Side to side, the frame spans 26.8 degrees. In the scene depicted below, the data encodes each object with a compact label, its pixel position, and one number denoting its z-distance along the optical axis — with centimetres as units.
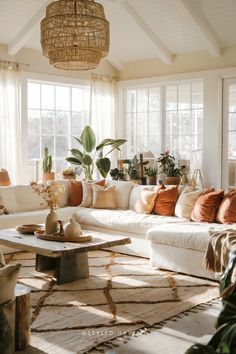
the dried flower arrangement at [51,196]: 504
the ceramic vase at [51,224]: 498
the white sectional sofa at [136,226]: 492
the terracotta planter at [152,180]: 747
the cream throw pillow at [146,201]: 619
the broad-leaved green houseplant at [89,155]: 790
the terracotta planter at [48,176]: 760
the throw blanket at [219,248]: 440
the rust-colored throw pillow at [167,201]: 609
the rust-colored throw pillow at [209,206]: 550
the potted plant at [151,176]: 748
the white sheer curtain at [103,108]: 860
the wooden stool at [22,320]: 295
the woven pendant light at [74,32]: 466
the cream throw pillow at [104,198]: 676
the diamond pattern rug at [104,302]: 342
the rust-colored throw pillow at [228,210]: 530
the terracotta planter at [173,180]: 737
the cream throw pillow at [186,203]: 581
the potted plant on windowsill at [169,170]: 739
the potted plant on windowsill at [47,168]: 761
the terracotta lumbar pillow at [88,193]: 695
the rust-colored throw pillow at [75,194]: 709
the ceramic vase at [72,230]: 476
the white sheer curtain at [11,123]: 735
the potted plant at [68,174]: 780
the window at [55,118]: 816
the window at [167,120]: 794
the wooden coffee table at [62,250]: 441
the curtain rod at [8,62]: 738
